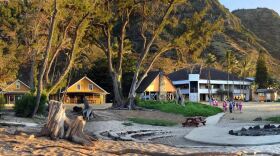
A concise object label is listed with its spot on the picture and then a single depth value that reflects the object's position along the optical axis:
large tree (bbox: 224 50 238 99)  126.92
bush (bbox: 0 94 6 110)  31.78
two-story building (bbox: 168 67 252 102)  111.25
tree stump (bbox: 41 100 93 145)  14.43
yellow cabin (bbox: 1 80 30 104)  77.71
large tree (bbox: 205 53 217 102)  130.12
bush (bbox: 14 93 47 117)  29.36
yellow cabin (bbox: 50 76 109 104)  79.88
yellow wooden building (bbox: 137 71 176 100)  85.38
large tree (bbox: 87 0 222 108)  42.00
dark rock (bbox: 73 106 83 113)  33.52
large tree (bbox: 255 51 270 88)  123.31
